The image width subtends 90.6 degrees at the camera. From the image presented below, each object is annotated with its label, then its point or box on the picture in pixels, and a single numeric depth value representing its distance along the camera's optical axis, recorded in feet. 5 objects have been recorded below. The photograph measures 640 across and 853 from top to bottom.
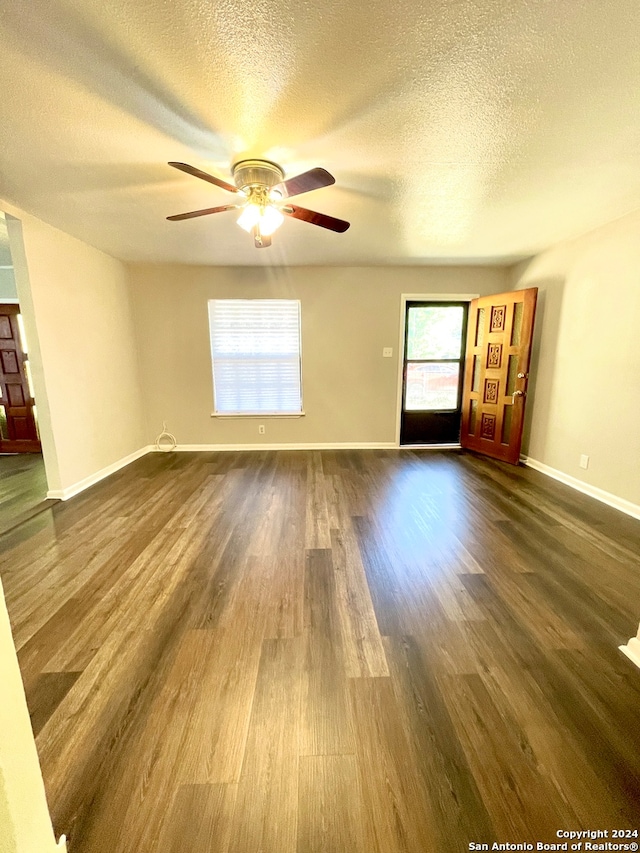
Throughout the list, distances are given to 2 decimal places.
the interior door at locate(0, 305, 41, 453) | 13.85
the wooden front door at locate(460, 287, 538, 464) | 12.01
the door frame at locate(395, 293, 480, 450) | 14.12
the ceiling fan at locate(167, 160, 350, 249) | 5.70
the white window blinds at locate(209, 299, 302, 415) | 14.14
